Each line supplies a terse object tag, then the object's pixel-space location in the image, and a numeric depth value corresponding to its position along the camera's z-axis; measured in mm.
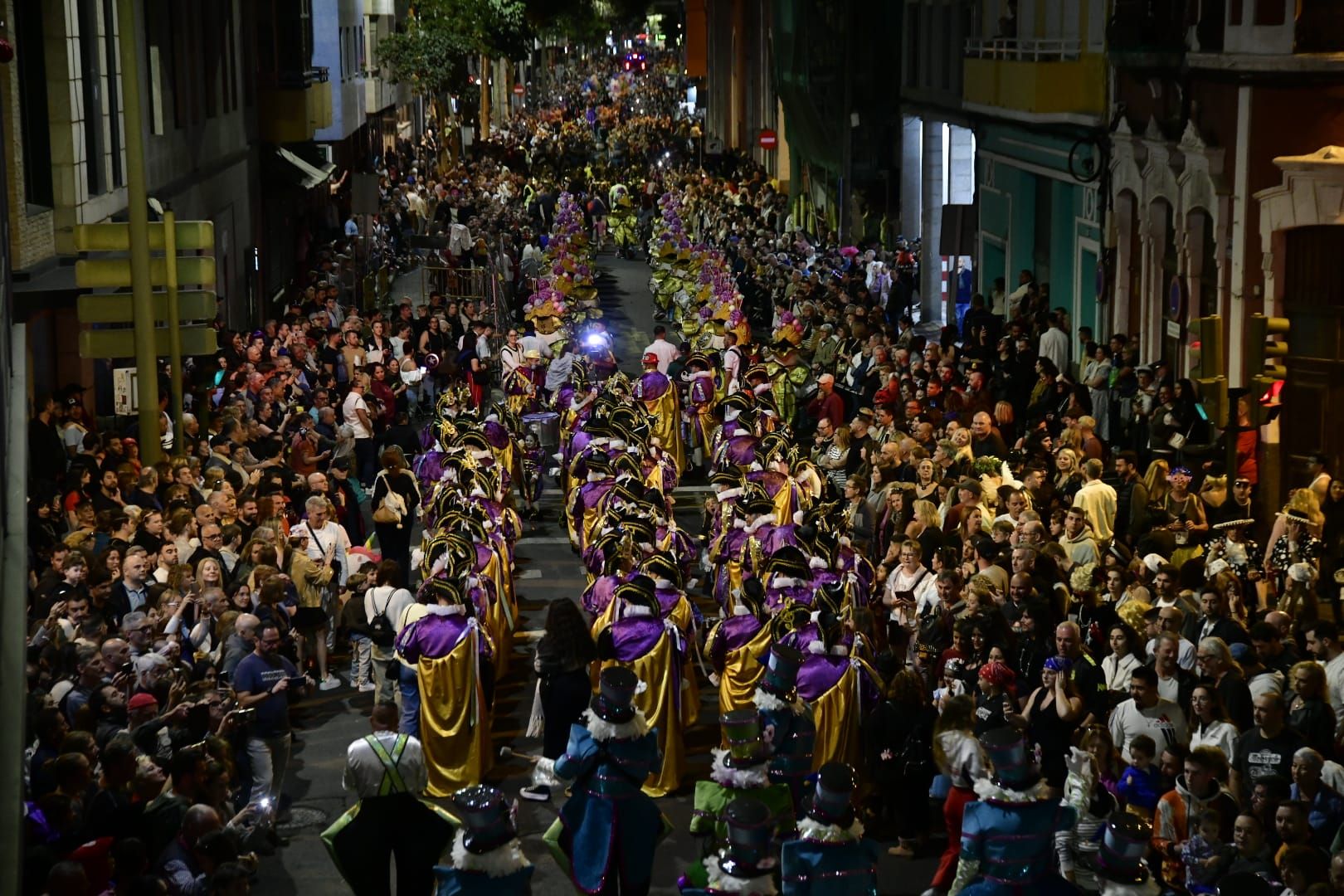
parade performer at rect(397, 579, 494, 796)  14000
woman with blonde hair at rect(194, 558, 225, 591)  14641
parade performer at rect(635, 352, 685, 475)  23531
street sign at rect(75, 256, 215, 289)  16844
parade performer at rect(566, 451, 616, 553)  18812
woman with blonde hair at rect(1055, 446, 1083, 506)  17453
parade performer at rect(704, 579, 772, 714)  14453
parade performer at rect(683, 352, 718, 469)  24172
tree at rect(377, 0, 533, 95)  61250
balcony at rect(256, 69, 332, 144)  39562
